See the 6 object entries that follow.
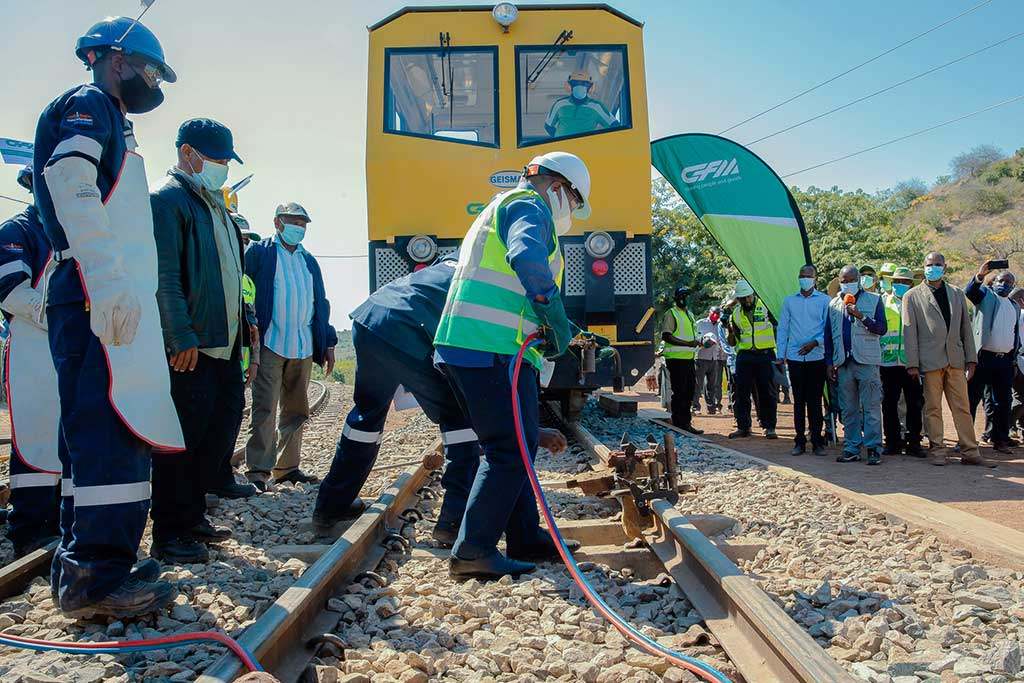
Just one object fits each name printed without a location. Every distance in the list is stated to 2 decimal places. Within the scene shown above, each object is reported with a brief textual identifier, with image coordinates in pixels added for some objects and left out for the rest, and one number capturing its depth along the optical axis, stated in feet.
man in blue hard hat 8.62
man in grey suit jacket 23.90
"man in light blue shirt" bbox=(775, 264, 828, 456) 25.85
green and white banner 32.96
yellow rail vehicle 25.52
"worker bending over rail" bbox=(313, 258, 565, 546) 12.51
